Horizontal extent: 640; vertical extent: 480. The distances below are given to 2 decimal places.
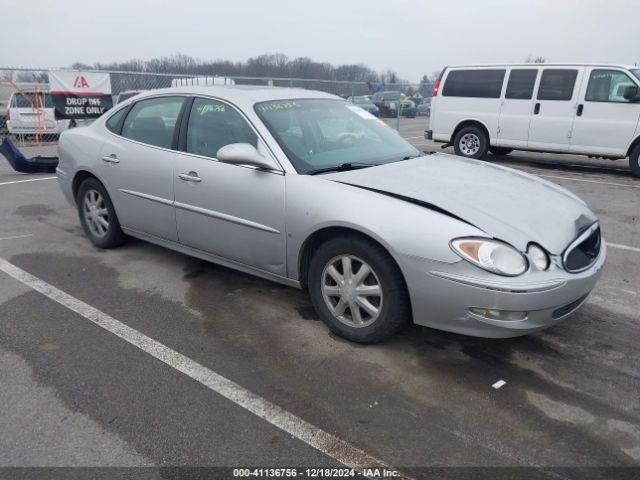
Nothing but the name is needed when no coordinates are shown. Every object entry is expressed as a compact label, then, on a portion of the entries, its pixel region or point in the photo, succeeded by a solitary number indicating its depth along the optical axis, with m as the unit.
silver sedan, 2.88
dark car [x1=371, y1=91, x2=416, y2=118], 26.72
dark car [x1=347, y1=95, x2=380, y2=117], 24.06
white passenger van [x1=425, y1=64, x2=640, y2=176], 9.48
